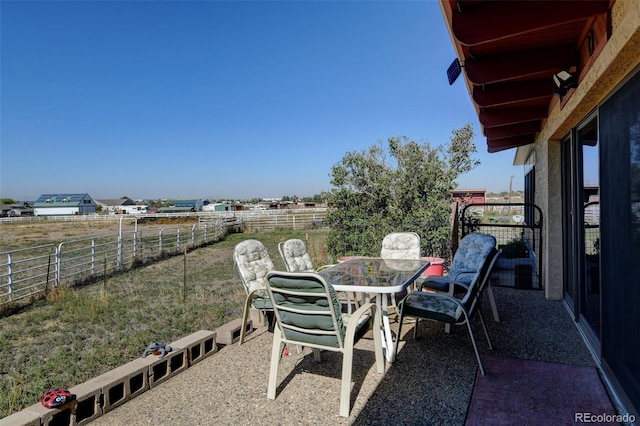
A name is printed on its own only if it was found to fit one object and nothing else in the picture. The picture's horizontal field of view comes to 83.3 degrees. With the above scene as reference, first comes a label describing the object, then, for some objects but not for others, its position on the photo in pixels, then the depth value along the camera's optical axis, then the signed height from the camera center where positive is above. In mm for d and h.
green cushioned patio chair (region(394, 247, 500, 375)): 2715 -779
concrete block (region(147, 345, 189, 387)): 2527 -1136
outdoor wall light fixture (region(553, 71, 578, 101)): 2682 +957
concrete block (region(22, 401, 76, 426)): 1855 -1059
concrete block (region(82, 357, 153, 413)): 2178 -1081
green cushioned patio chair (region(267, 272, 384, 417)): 2107 -685
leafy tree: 6273 +223
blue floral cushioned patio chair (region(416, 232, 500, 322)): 3720 -631
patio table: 2693 -580
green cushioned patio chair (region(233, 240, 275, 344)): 3330 -604
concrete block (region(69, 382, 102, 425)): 2025 -1106
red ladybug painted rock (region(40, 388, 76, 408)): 1885 -986
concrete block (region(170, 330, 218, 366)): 2846 -1099
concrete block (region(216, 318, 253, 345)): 3289 -1126
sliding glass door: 2855 -149
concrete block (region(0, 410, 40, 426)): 1737 -1024
